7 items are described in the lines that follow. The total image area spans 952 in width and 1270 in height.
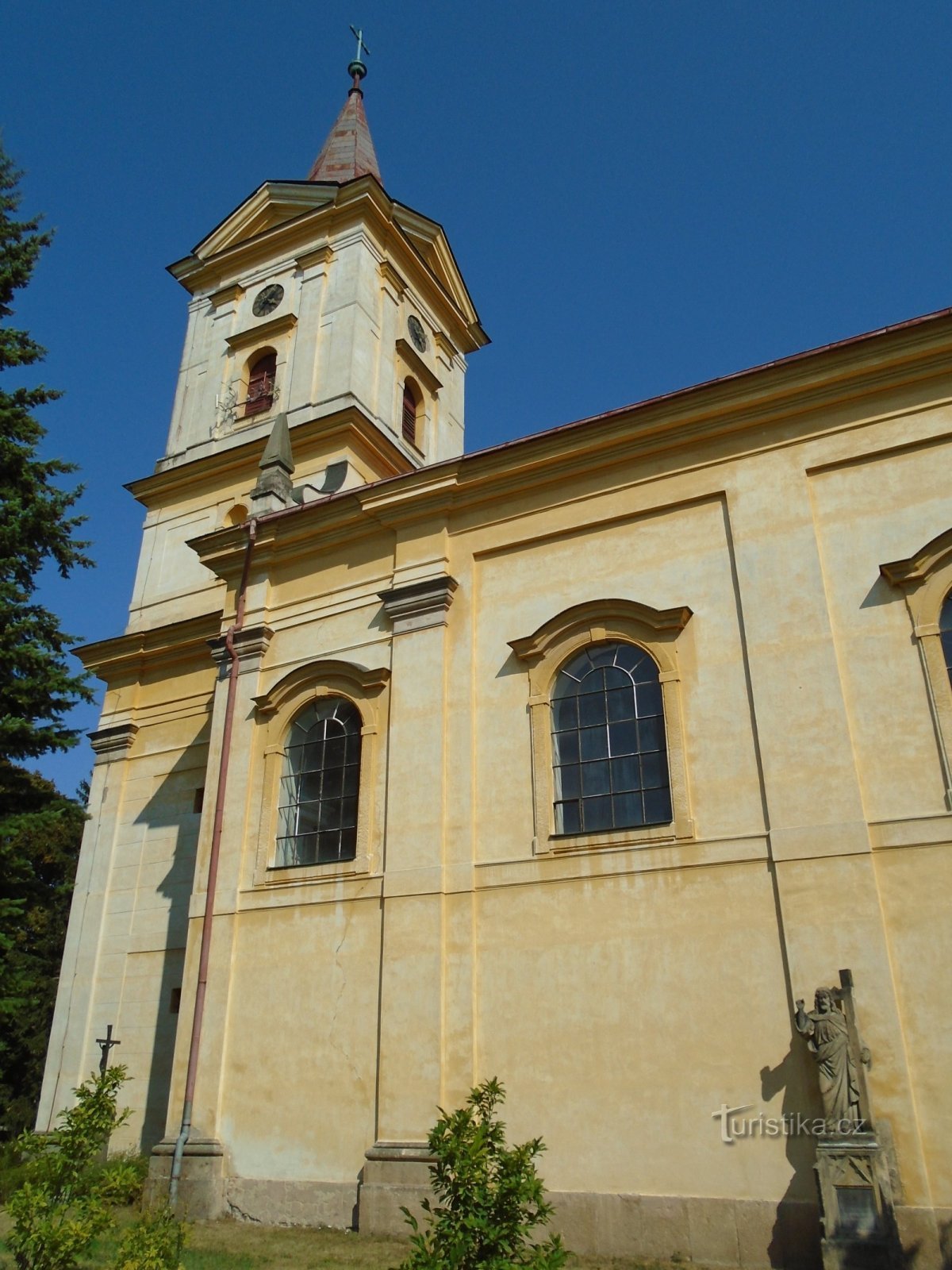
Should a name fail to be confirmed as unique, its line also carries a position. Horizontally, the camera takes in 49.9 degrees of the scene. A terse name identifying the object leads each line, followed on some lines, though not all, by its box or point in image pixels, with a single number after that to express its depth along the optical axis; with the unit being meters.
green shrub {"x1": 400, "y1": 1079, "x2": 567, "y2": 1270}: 6.63
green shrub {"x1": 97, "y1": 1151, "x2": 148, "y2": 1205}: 9.41
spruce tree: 15.17
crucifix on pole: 15.74
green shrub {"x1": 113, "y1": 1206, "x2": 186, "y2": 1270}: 7.13
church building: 9.35
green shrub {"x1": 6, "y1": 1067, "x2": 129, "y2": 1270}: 7.72
